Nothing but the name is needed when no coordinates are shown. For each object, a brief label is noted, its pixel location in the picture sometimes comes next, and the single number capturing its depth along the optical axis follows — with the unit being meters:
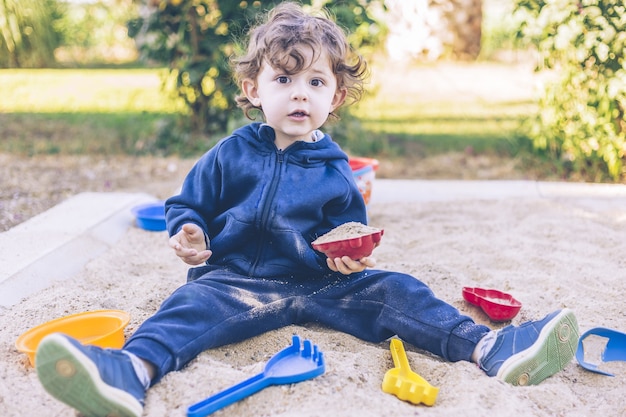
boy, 1.97
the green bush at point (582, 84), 3.94
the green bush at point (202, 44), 4.46
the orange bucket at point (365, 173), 3.20
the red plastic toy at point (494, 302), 2.33
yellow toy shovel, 1.74
